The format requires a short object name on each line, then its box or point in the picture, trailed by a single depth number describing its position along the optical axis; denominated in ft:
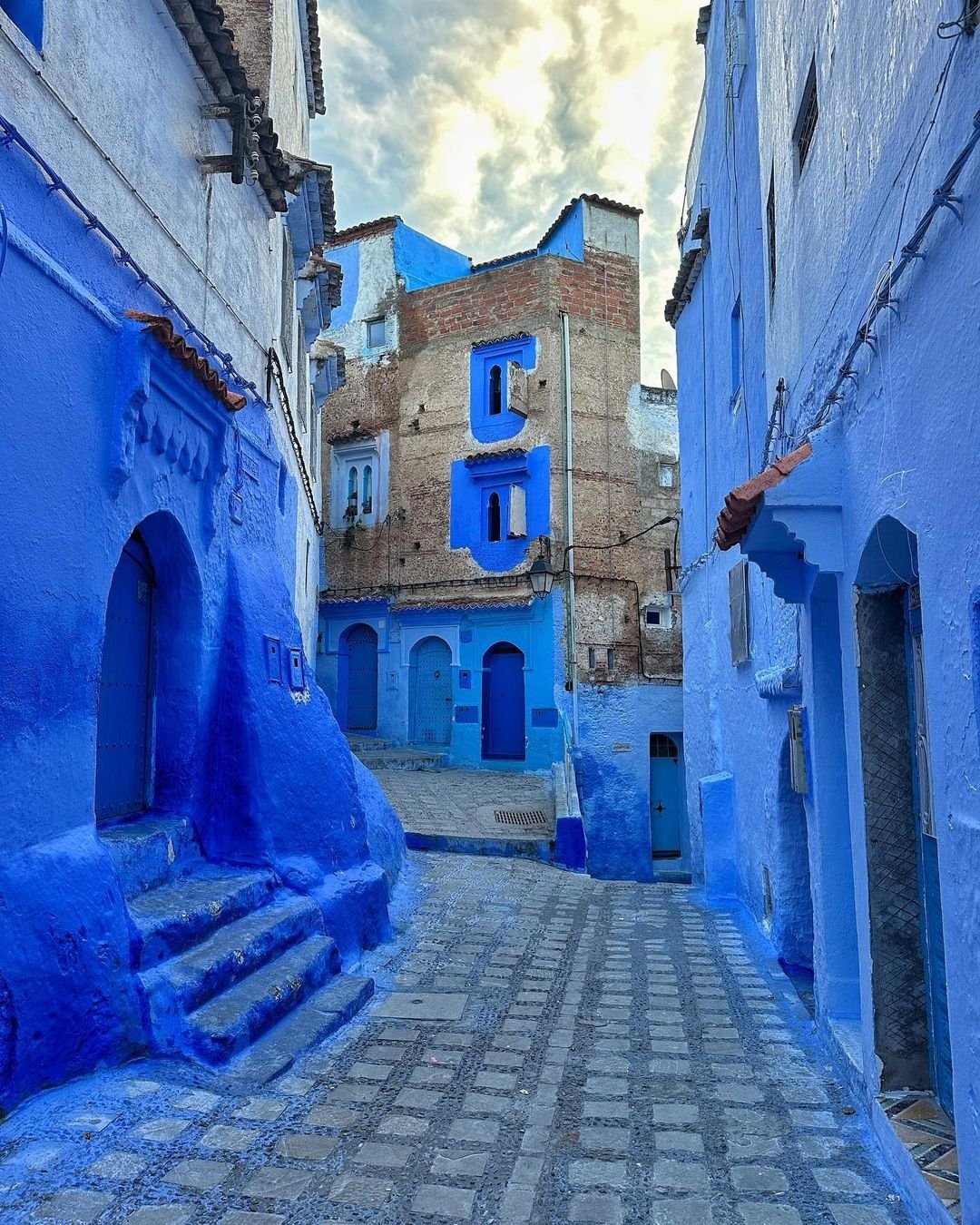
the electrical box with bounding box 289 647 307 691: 23.39
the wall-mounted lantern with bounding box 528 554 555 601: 61.36
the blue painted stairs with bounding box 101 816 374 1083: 13.99
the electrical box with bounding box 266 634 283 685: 22.34
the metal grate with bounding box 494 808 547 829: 40.34
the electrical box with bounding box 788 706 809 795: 17.43
